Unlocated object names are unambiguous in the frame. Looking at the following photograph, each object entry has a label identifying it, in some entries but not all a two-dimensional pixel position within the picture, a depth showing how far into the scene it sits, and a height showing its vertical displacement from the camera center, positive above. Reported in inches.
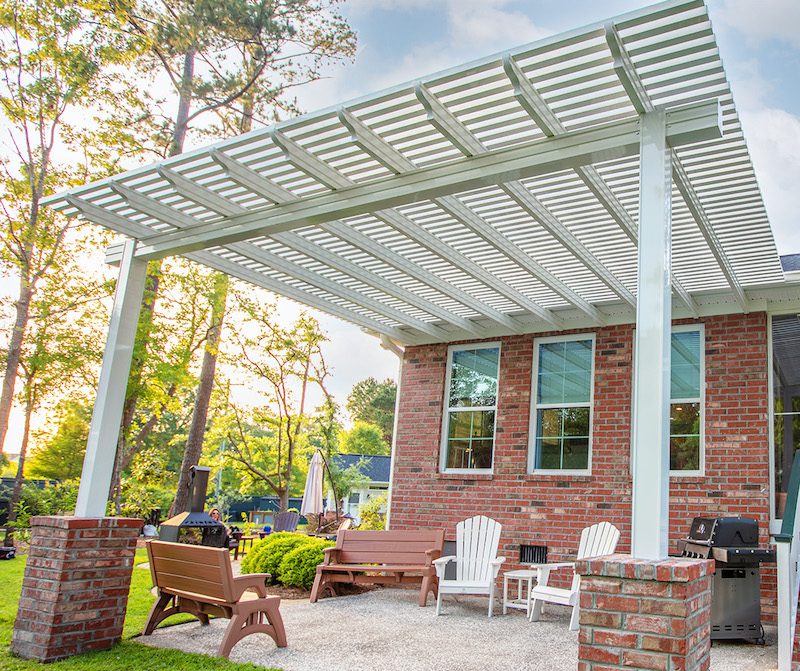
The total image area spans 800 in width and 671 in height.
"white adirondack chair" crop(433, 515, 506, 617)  280.7 -19.3
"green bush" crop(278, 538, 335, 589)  301.1 -34.8
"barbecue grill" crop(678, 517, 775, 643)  213.2 -17.6
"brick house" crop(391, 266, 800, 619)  274.5 +33.8
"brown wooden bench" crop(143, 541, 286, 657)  187.8 -32.0
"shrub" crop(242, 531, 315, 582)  312.3 -32.0
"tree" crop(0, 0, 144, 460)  469.7 +225.8
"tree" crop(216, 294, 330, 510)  608.1 +96.7
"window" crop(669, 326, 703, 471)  286.4 +47.2
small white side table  256.1 -31.4
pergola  136.1 +82.0
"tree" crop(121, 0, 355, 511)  540.1 +326.7
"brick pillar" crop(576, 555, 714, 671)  115.7 -16.7
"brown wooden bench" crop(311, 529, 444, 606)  276.5 -27.6
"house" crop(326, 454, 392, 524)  1124.0 +28.5
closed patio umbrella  547.8 -5.9
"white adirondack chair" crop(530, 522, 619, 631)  230.2 -21.5
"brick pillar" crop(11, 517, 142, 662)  181.8 -32.7
